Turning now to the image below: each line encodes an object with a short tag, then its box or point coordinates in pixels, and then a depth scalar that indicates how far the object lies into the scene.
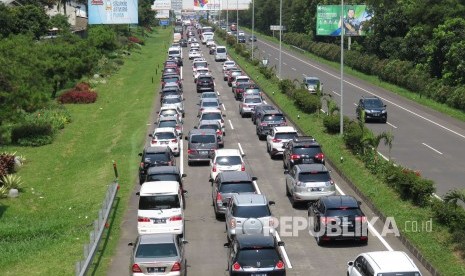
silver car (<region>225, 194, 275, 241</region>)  25.48
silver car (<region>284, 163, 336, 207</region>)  30.62
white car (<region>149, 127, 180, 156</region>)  42.31
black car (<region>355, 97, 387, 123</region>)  53.59
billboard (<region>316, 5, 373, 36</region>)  97.80
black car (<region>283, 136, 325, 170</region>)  36.81
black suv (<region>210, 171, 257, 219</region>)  29.39
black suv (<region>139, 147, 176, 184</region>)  36.34
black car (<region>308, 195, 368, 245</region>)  25.48
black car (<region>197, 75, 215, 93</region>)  71.88
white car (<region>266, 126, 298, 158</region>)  41.72
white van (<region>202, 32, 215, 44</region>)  143.50
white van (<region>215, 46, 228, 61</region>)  106.50
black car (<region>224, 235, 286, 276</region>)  20.84
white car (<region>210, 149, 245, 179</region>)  35.25
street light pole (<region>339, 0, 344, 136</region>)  44.79
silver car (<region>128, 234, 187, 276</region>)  20.91
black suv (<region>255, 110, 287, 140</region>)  47.47
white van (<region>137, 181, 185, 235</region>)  26.56
